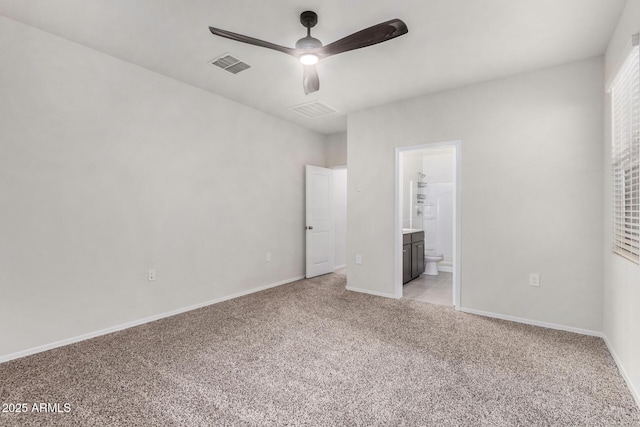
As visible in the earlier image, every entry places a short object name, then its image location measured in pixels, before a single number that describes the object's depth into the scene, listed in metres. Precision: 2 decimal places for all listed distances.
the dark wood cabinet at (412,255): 4.59
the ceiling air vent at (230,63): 2.92
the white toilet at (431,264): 5.53
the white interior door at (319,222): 5.21
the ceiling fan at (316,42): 1.95
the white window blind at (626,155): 1.96
